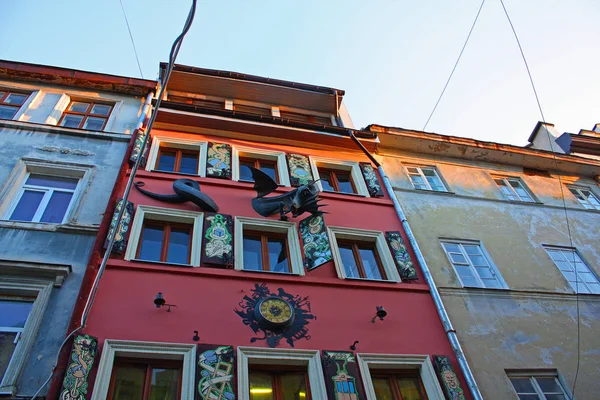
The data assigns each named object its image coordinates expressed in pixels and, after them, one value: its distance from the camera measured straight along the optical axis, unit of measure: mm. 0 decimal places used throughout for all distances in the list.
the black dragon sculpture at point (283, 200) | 10539
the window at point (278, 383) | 7387
